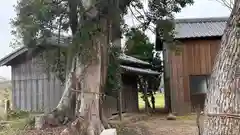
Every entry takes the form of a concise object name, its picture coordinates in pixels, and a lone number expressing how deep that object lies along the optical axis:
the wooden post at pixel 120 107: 12.11
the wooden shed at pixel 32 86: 12.79
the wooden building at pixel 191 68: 14.93
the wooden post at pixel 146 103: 16.12
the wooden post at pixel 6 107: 11.89
